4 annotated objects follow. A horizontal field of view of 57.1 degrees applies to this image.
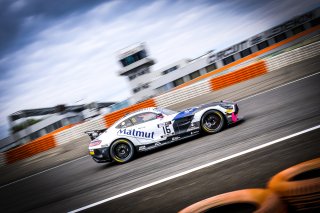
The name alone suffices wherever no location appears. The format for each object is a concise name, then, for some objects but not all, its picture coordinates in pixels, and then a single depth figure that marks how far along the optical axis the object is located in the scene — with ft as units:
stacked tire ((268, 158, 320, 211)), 8.68
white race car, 25.40
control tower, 212.64
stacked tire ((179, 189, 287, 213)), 9.45
